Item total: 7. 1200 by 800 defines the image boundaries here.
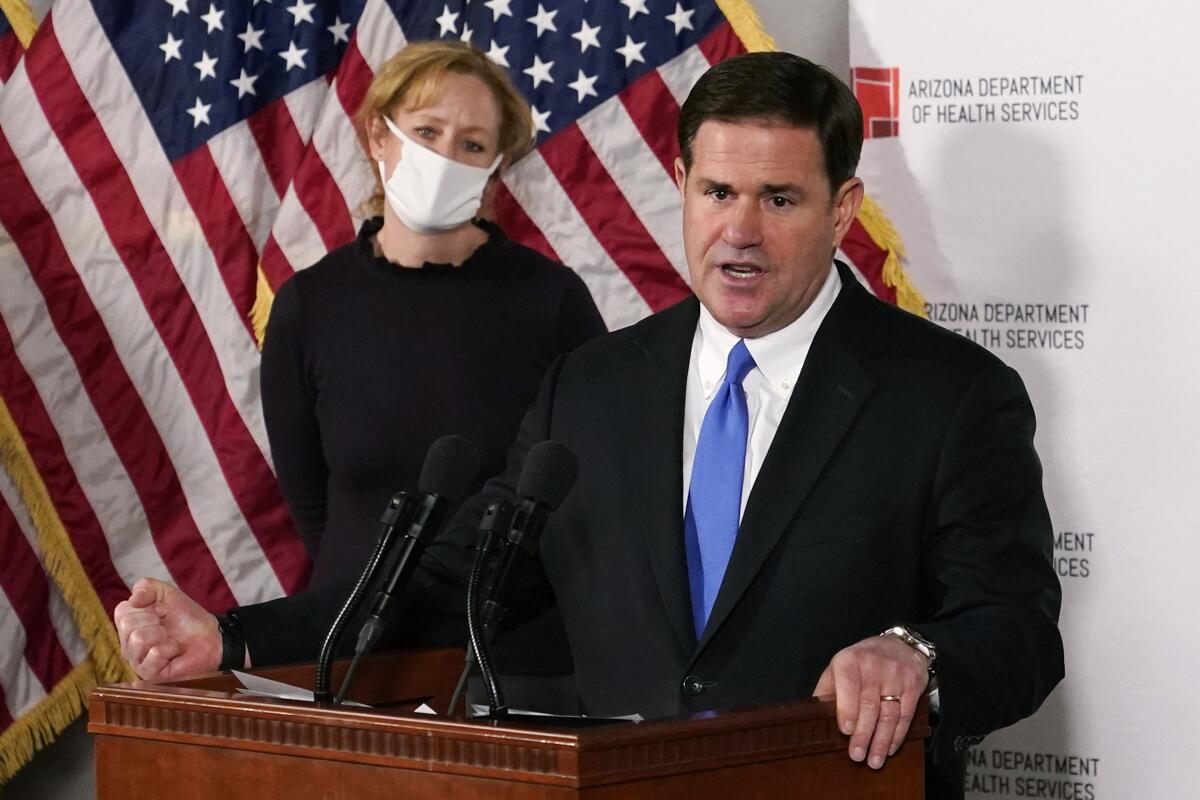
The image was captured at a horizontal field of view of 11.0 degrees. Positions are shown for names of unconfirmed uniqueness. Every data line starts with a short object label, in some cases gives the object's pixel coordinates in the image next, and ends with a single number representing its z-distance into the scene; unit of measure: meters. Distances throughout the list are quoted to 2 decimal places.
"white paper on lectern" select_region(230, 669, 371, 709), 5.06
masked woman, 5.99
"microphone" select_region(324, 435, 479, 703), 5.02
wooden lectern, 4.81
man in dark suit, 5.16
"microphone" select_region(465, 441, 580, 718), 4.98
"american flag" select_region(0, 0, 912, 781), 6.48
